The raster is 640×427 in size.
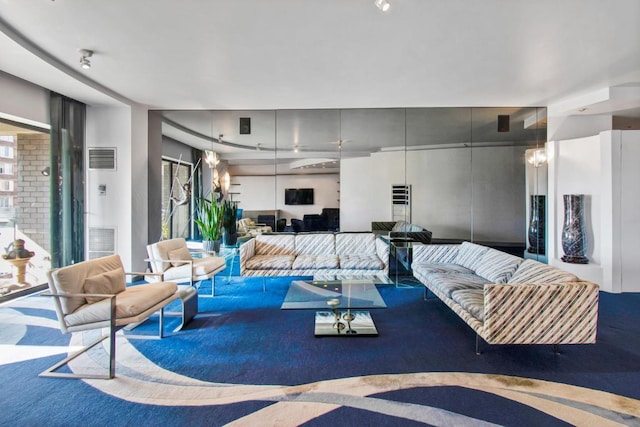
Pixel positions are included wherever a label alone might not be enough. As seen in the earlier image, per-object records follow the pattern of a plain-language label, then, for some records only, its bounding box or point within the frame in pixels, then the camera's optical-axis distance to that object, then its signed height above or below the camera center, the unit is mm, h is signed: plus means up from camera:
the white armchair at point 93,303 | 2320 -757
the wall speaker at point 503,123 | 5235 +1554
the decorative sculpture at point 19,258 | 4059 -639
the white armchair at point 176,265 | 3805 -708
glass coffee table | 2977 -937
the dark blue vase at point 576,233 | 4645 -334
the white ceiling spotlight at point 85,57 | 3222 +1690
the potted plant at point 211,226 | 5270 -261
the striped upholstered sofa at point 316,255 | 4387 -712
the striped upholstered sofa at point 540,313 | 2387 -814
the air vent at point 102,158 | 4844 +862
